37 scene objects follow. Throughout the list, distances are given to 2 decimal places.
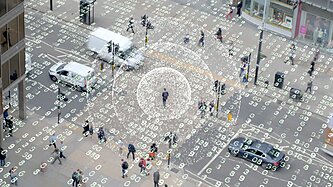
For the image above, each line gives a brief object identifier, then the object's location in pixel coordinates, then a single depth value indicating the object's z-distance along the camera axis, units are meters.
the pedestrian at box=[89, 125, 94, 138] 63.92
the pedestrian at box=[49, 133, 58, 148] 62.28
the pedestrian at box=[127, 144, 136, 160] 61.25
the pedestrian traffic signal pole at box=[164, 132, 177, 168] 61.19
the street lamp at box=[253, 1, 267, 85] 69.24
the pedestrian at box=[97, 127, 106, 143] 63.12
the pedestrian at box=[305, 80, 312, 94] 70.69
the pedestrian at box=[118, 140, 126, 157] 62.31
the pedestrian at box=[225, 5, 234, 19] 80.69
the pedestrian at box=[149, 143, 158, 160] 61.69
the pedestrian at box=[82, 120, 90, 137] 63.81
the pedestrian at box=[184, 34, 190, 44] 73.50
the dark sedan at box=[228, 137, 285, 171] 61.84
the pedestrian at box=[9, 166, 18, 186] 58.94
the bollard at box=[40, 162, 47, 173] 60.31
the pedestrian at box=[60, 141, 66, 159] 61.88
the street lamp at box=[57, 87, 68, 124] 68.01
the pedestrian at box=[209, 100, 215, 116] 65.22
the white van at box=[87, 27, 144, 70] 70.62
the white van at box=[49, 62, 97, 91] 68.81
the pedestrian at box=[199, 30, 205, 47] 73.84
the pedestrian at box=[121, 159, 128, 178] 59.67
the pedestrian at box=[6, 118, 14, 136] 63.53
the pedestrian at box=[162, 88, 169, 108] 59.42
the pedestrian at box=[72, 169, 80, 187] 58.75
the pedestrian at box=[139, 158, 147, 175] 60.34
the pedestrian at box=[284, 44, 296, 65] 75.00
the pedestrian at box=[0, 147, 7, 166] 60.56
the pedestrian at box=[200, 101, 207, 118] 64.01
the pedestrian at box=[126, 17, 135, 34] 77.12
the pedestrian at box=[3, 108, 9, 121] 64.00
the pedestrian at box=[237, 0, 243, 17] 80.94
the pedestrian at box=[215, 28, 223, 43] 76.94
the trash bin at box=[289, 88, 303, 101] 69.62
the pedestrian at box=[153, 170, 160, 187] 58.81
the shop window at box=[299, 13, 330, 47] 76.94
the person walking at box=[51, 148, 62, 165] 61.25
